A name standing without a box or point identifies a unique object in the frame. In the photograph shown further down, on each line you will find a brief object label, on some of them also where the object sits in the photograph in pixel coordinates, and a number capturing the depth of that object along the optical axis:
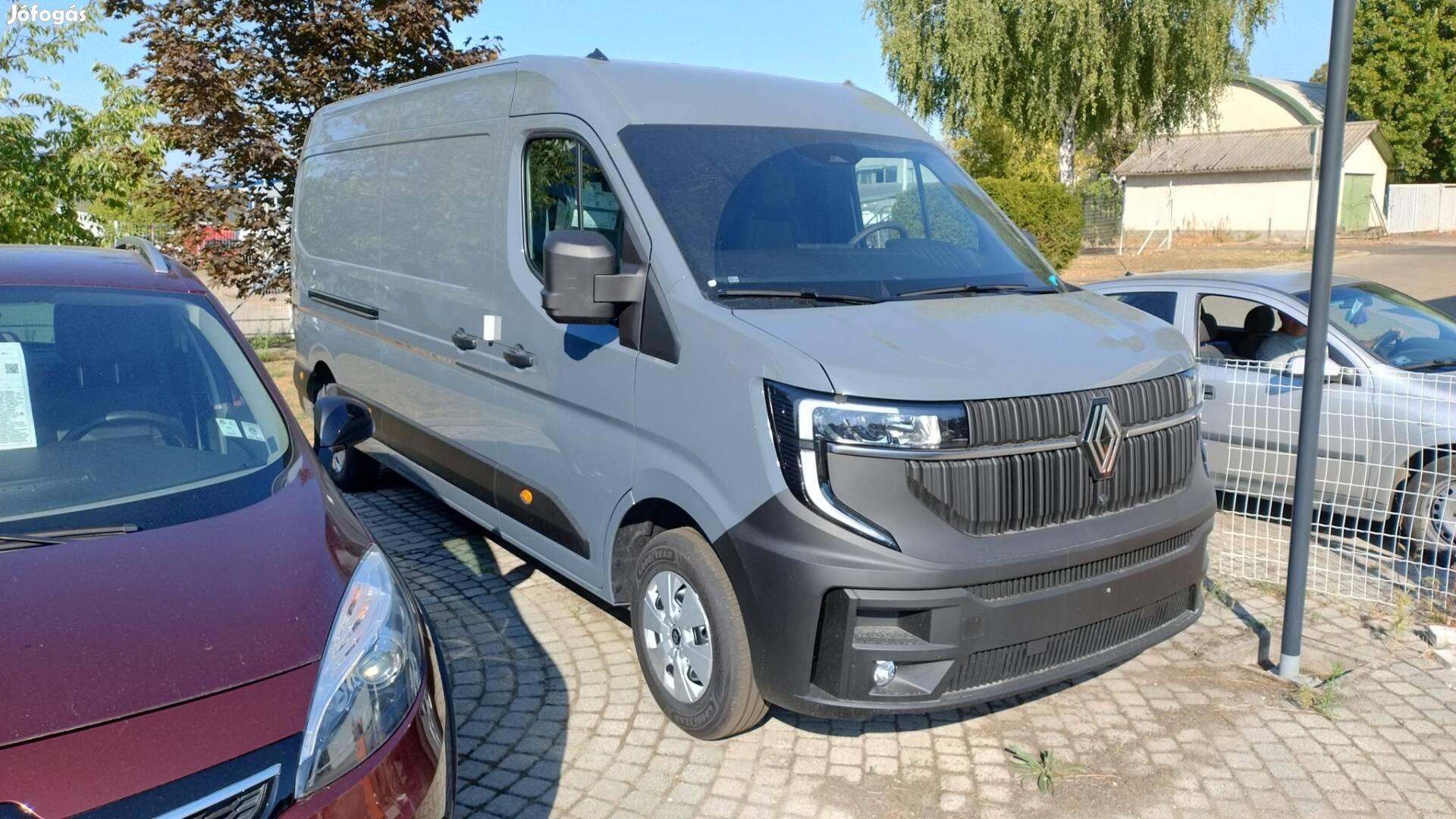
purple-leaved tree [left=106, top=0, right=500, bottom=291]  12.10
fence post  4.21
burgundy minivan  2.20
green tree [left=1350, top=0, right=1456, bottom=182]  50.41
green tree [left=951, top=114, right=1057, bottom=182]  36.66
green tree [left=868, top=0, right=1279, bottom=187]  27.00
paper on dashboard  3.22
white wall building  42.81
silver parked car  6.01
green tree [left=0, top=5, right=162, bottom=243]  8.20
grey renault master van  3.42
